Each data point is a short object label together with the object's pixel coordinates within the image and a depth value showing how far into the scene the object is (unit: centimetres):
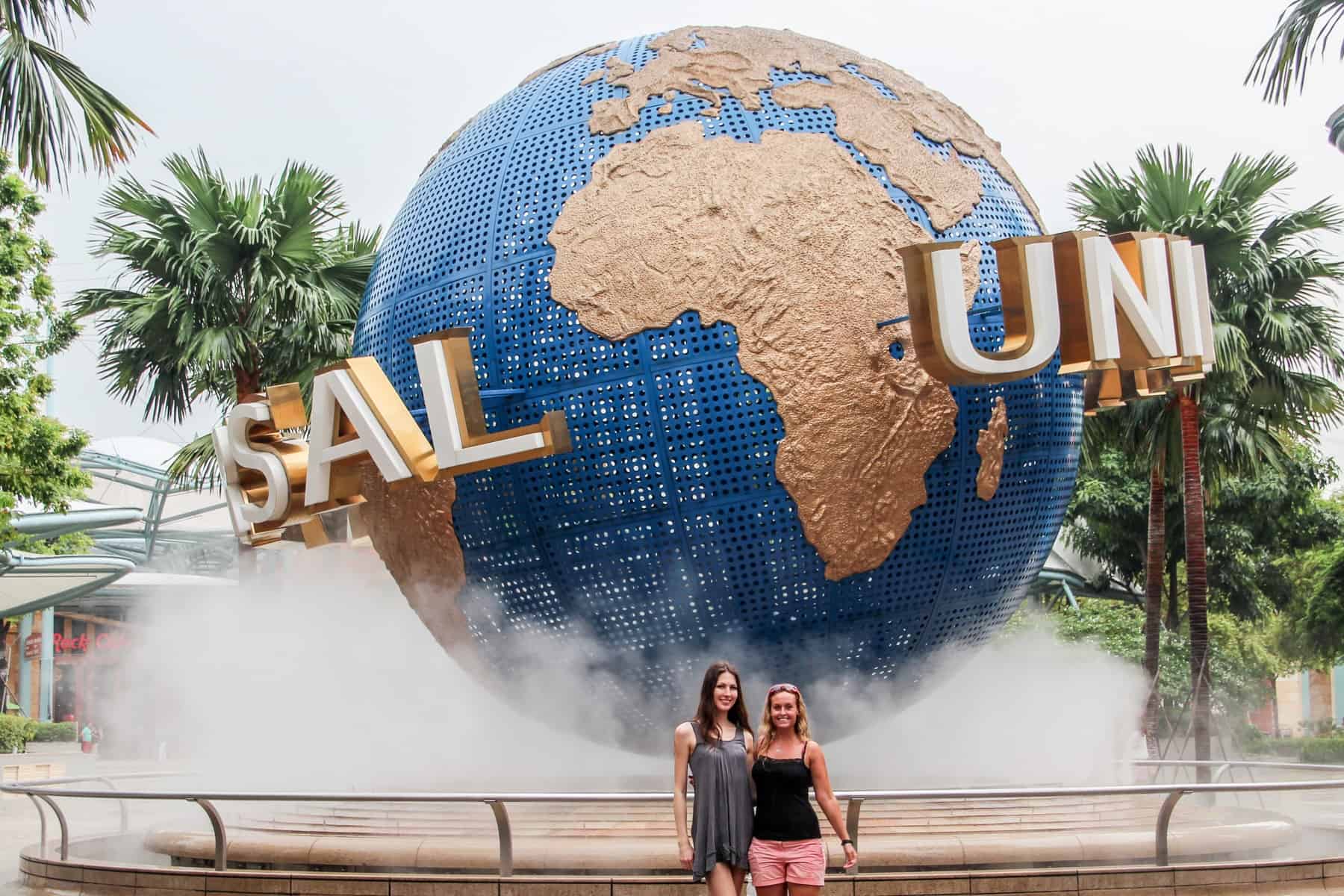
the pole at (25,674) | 5315
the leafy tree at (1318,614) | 3038
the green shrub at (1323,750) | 3409
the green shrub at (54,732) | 4369
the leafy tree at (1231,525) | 3120
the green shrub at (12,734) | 3531
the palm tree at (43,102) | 1273
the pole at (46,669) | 5156
